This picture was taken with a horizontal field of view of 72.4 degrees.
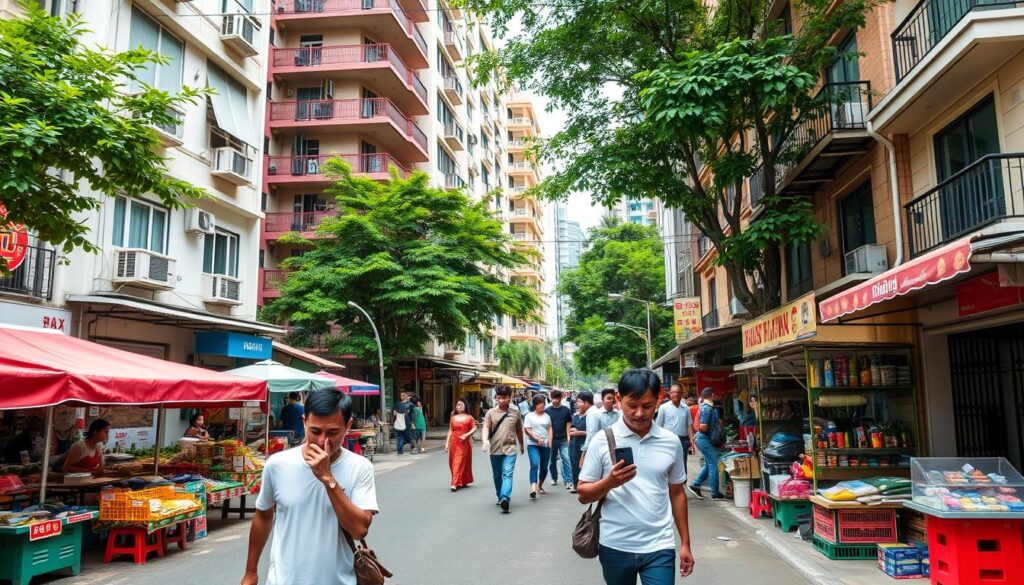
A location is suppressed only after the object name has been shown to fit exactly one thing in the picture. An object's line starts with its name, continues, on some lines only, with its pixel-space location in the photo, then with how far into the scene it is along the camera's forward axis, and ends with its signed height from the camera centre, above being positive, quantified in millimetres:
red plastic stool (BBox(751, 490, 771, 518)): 10203 -1943
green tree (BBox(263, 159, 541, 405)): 24141 +3682
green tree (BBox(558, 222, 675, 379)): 46062 +5173
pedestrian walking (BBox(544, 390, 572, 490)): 12664 -1055
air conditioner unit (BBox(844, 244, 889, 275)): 12125 +1935
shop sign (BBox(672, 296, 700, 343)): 24688 +1897
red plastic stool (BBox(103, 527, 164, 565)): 7996 -1949
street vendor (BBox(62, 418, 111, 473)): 9609 -1036
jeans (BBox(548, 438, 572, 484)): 13389 -1584
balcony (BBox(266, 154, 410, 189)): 32500 +9681
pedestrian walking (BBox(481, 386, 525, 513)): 10891 -1068
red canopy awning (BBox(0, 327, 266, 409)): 6789 -9
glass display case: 6059 -1020
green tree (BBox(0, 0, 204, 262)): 7363 +2812
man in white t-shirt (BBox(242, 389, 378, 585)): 3170 -586
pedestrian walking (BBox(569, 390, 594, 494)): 12508 -1007
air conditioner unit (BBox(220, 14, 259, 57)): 18953 +9438
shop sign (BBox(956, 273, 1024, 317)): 7605 +843
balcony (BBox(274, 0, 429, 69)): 32906 +16973
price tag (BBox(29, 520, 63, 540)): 6765 -1486
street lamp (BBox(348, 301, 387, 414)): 23288 +842
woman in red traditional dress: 12484 -1364
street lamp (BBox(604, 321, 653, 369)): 44306 +2711
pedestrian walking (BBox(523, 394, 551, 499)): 11664 -1127
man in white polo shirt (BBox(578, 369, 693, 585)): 3850 -685
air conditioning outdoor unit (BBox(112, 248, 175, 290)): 14859 +2349
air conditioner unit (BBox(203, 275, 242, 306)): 18203 +2293
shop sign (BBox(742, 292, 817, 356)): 8586 +618
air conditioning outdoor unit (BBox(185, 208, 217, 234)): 17469 +3888
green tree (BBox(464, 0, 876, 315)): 10977 +4791
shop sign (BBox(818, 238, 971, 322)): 5555 +827
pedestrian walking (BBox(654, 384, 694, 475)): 11344 -695
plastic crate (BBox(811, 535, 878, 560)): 7590 -1956
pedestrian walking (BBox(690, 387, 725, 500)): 11812 -1035
